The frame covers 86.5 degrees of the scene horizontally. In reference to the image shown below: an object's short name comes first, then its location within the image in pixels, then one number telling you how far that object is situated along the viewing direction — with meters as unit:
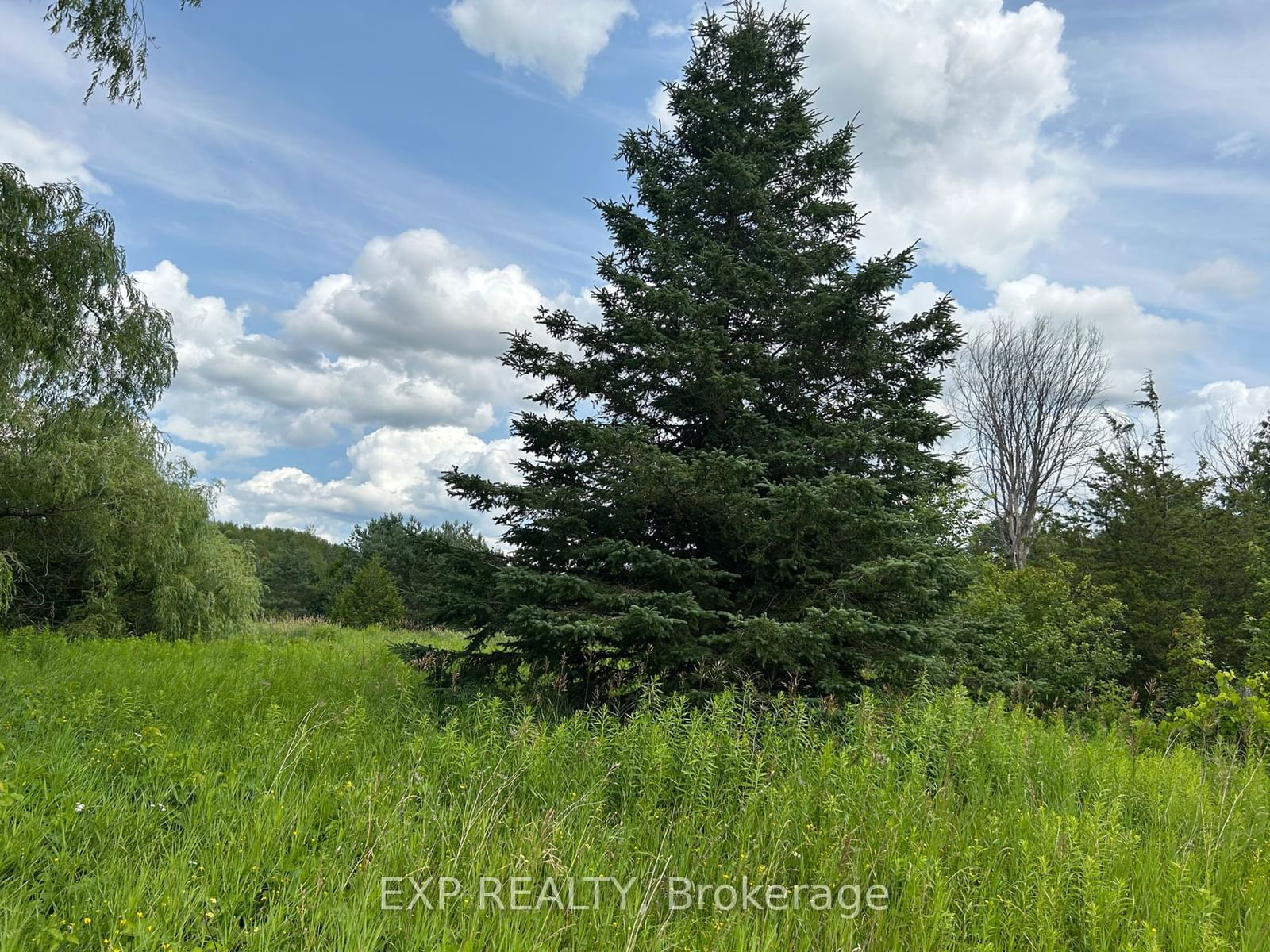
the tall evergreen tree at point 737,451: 5.45
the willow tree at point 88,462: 7.12
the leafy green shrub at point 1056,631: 10.73
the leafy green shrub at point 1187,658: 10.90
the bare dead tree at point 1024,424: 21.95
